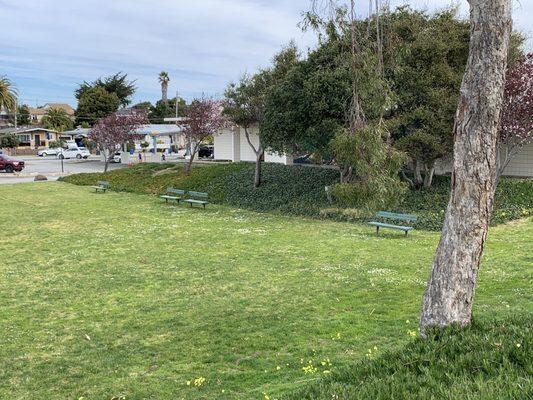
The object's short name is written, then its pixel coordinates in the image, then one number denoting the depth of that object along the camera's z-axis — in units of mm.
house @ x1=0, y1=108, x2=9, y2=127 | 92875
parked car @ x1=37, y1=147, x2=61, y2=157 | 69306
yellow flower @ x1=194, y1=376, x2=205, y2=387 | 5918
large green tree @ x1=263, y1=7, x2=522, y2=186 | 18891
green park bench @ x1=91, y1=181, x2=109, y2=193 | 30734
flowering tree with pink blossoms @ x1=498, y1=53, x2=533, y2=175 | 17031
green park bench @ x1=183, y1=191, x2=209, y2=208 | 23312
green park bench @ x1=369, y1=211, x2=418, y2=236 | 15734
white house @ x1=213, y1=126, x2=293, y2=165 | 37438
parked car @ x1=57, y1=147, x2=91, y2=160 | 62912
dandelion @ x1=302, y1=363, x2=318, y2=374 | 5780
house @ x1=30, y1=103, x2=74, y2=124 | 111462
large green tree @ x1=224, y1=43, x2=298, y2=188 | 23547
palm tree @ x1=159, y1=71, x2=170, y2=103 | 95750
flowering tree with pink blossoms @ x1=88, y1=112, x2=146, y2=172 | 35625
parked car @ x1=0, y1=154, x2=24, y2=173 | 43503
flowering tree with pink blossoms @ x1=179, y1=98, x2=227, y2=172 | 30484
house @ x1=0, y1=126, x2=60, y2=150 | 80875
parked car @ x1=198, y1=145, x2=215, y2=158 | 50656
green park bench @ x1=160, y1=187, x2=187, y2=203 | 25031
